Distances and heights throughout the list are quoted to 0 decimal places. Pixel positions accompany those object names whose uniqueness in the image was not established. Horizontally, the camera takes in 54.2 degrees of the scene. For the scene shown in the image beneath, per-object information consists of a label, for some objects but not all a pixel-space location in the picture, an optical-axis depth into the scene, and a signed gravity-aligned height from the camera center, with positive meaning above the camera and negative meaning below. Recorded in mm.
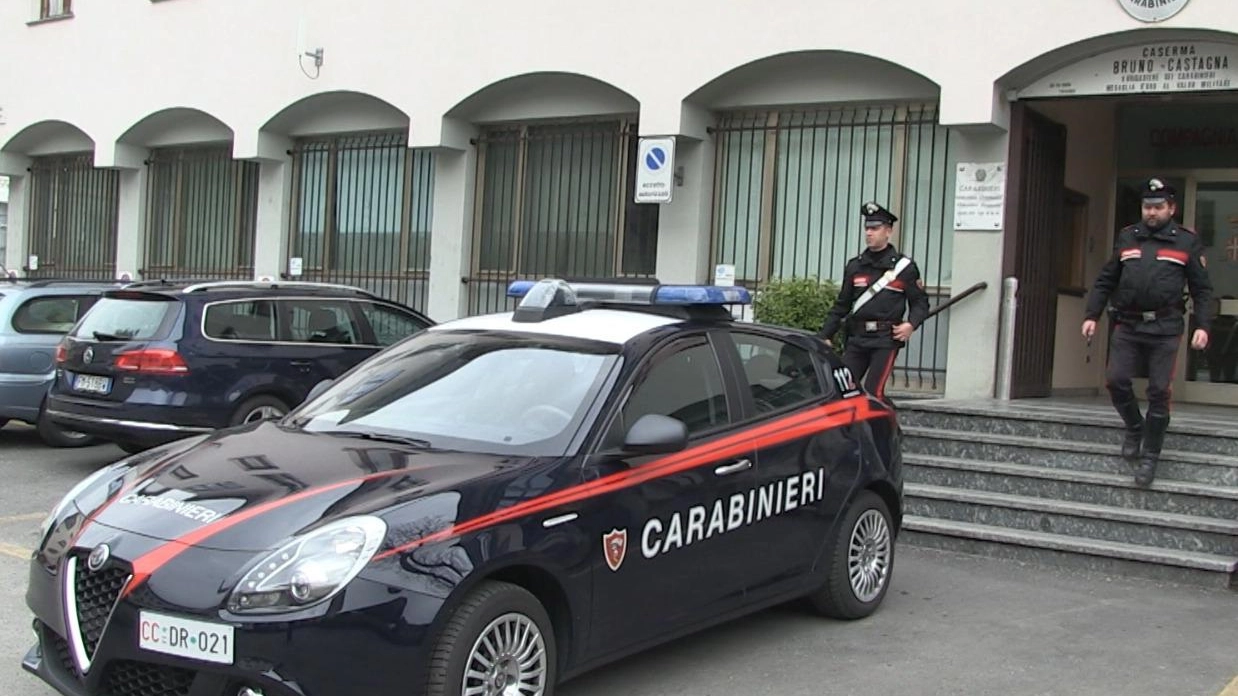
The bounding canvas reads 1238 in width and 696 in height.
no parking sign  11219 +1034
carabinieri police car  3736 -879
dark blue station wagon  8742 -751
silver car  10164 -763
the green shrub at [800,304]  9734 -124
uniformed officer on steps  7195 +34
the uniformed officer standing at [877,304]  8258 -73
